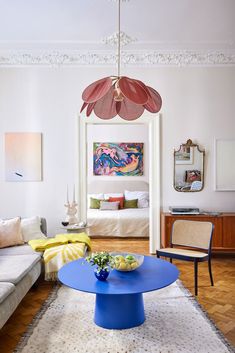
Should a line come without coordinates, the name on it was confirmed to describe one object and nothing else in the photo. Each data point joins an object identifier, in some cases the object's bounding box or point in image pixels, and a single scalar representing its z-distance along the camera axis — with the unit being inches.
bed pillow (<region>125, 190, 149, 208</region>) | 298.0
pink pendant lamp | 94.7
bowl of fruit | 107.6
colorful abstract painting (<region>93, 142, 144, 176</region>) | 318.3
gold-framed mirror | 199.0
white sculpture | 185.9
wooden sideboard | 183.3
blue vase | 102.1
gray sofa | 98.3
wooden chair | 142.9
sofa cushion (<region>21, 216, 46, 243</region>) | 162.7
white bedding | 255.6
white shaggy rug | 93.5
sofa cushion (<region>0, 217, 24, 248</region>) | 152.9
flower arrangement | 103.0
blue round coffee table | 96.8
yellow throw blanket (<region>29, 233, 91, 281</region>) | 144.1
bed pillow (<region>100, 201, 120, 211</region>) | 283.7
